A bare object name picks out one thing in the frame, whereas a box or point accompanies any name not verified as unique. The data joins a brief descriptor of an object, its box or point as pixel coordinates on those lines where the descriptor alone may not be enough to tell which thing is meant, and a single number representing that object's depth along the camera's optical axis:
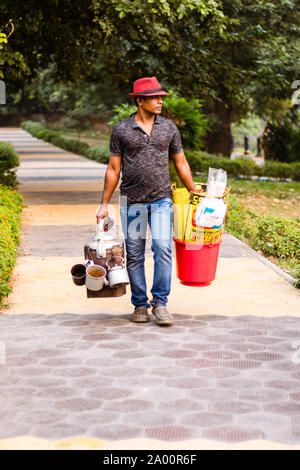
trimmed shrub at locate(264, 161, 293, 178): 25.83
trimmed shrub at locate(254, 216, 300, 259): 10.26
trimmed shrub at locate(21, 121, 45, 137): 65.12
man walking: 6.30
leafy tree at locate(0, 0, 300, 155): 13.72
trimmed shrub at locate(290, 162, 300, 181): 25.78
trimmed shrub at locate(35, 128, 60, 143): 51.50
